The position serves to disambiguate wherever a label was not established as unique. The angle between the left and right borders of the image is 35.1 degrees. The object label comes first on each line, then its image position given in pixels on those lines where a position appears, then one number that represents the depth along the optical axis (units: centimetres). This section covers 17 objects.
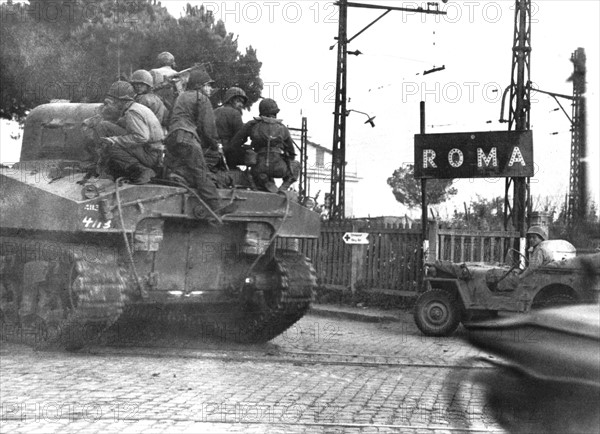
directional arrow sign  1770
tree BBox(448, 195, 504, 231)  1708
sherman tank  953
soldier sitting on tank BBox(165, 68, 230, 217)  1009
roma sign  1590
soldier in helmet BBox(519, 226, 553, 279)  1159
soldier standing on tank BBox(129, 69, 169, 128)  1066
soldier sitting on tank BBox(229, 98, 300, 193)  1102
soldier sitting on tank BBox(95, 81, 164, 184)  995
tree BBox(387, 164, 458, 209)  5319
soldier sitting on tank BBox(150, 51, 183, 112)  1141
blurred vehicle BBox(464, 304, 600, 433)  325
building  5797
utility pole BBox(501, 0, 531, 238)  1641
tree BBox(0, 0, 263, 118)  2295
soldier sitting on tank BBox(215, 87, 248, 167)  1141
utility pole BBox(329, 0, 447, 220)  2130
